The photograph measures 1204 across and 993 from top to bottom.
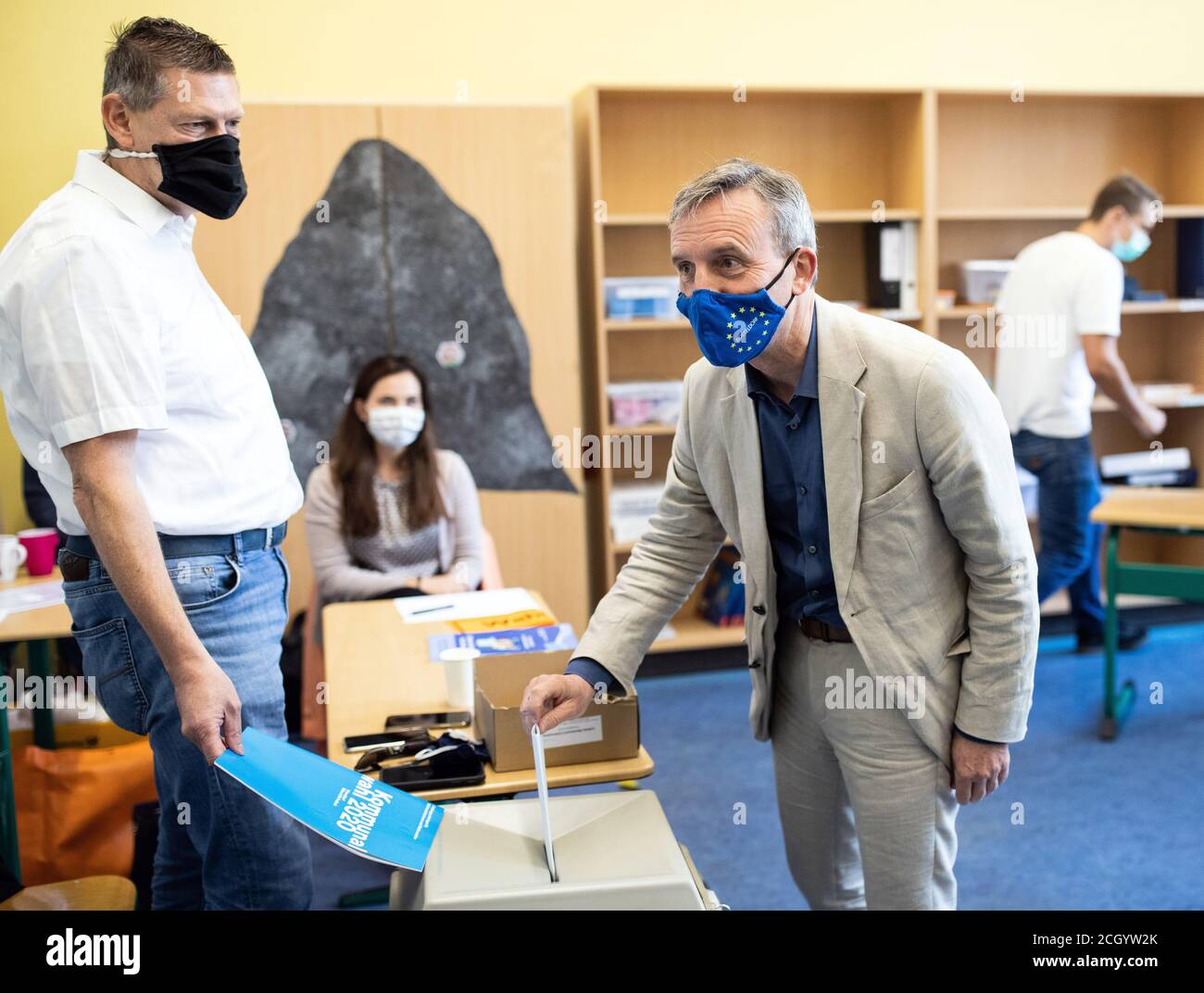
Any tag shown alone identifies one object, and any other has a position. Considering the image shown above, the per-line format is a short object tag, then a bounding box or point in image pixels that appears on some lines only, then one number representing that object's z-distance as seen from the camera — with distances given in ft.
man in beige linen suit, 4.33
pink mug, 8.79
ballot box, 3.21
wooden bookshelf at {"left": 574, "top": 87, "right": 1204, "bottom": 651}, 13.16
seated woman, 9.46
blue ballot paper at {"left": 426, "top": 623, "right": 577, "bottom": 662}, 6.37
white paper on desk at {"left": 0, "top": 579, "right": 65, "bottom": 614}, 7.97
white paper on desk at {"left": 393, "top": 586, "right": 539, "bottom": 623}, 7.47
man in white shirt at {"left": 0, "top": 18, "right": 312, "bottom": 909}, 4.12
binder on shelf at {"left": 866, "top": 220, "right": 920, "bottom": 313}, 13.30
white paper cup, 5.72
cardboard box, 4.95
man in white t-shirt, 11.85
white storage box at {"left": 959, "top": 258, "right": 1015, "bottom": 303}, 13.78
